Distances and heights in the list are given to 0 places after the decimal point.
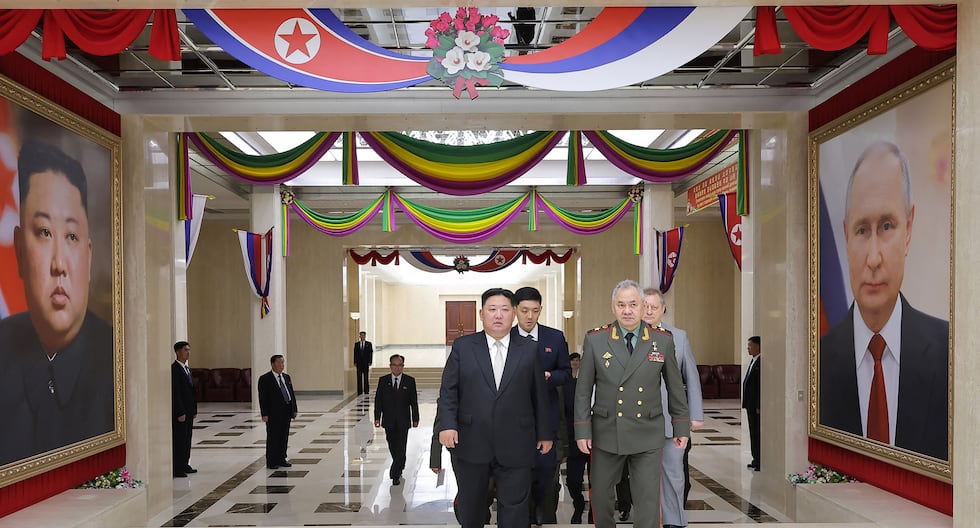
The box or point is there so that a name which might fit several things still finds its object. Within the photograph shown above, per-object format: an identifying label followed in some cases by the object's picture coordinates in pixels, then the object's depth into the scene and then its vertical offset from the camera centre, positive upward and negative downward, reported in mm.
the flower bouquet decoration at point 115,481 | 6219 -1768
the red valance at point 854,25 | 4359 +1263
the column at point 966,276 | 4359 -112
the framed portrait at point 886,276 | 4891 -144
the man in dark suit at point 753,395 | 8875 -1573
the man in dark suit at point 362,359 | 18859 -2444
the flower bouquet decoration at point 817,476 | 6375 -1788
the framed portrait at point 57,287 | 4957 -203
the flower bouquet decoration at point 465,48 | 4371 +1146
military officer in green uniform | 4469 -800
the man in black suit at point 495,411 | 4332 -842
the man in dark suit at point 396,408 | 8648 -1633
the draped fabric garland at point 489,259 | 20516 -18
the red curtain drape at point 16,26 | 4238 +1231
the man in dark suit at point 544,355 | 5184 -657
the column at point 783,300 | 6777 -381
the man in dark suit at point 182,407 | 8945 -1682
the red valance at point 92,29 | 4250 +1228
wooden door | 40219 -3026
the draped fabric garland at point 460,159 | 8039 +1024
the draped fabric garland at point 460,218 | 13148 +651
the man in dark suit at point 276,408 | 9453 -1777
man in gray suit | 5305 -1269
